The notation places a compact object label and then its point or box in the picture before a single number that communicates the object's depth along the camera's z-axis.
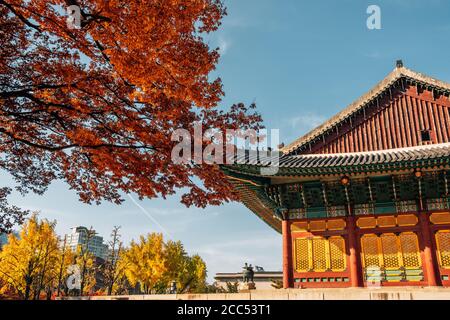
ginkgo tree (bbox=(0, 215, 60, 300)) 30.47
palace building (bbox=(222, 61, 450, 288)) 13.70
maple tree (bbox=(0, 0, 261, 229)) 8.95
